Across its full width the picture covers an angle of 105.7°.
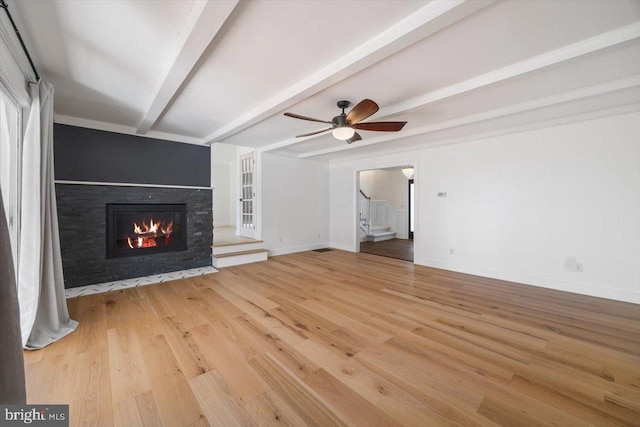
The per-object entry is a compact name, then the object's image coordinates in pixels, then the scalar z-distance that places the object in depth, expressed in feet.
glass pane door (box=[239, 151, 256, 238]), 19.24
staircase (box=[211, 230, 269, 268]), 15.74
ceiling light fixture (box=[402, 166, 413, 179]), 24.95
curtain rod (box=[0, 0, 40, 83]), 5.12
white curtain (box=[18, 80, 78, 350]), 7.03
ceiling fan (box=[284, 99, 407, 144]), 9.01
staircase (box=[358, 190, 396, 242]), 26.73
